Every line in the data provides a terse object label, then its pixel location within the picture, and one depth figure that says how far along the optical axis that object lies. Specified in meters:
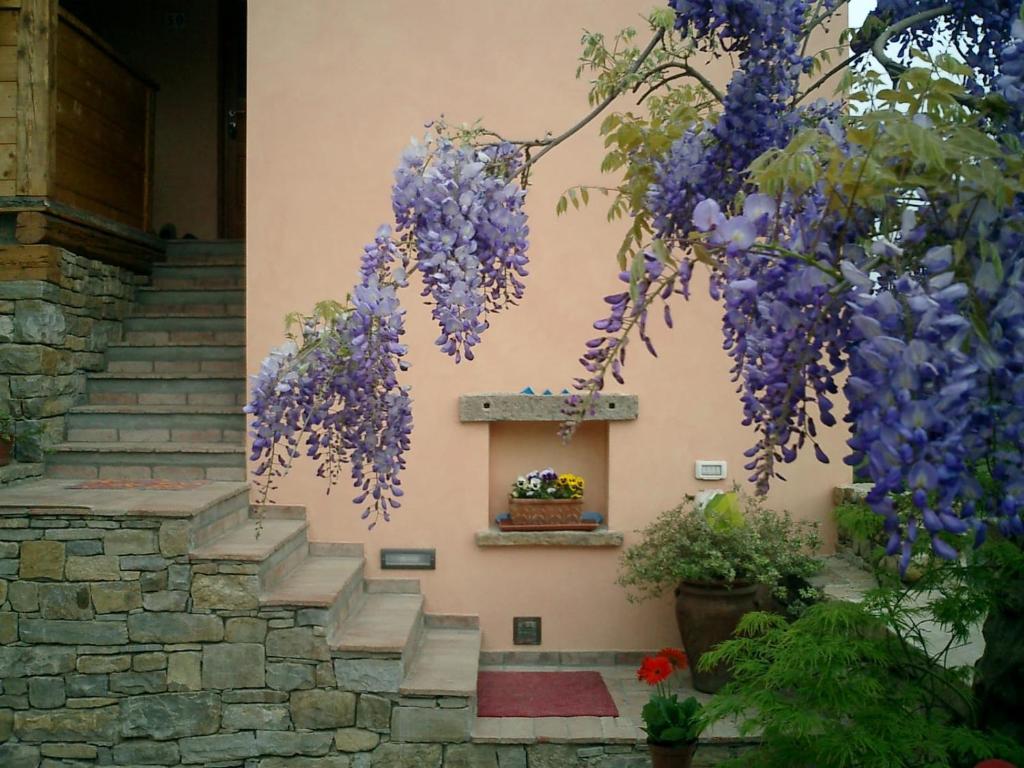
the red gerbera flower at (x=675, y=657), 3.81
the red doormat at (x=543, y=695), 4.12
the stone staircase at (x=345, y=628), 3.88
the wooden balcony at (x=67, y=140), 4.59
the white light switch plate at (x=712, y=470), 4.77
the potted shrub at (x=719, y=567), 4.22
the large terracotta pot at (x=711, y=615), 4.25
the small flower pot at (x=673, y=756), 3.55
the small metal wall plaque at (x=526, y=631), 4.78
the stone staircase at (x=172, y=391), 4.80
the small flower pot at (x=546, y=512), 4.74
